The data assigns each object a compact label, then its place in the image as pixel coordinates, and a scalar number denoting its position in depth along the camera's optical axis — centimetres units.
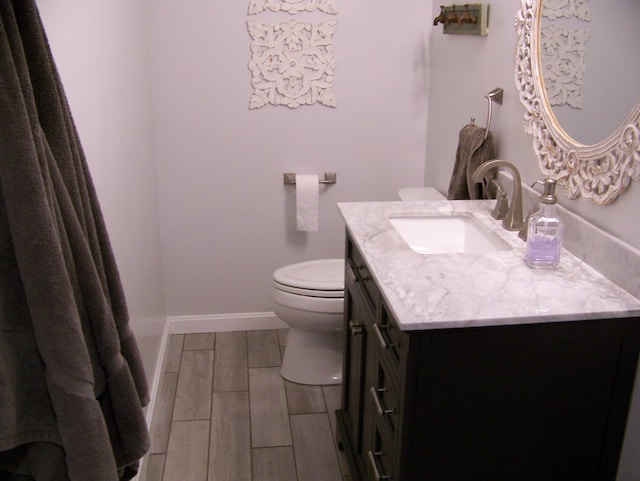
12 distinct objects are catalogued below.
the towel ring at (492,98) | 218
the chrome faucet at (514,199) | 183
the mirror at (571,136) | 148
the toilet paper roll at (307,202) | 298
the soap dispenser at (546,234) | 160
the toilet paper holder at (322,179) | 304
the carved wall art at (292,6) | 280
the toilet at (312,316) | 260
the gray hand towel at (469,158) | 224
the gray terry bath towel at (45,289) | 97
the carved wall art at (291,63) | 284
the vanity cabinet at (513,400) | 137
